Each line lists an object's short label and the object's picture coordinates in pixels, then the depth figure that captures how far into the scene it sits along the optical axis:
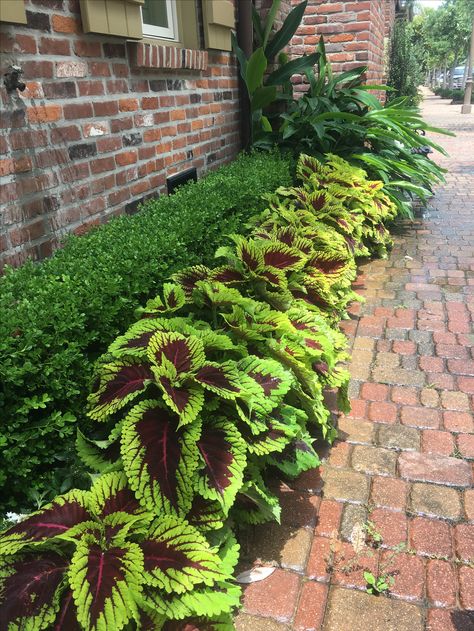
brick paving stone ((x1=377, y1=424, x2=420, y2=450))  2.28
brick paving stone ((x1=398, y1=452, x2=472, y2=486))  2.07
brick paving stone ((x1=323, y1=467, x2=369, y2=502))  2.00
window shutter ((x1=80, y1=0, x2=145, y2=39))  2.49
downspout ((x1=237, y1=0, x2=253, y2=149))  4.57
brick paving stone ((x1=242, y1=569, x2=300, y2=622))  1.57
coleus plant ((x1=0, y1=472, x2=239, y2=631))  1.17
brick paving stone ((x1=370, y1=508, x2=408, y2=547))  1.80
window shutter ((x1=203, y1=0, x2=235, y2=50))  3.84
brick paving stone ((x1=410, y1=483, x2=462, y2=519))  1.91
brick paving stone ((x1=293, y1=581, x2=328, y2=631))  1.53
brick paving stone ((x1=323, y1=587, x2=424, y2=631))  1.52
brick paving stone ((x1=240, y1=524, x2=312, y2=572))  1.74
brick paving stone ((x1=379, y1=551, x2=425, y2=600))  1.62
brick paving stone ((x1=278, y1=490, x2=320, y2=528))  1.90
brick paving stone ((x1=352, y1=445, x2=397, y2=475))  2.14
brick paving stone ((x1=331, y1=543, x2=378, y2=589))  1.66
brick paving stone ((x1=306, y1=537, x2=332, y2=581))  1.69
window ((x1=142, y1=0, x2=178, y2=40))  3.54
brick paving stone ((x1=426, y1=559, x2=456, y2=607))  1.58
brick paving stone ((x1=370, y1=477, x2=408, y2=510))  1.96
